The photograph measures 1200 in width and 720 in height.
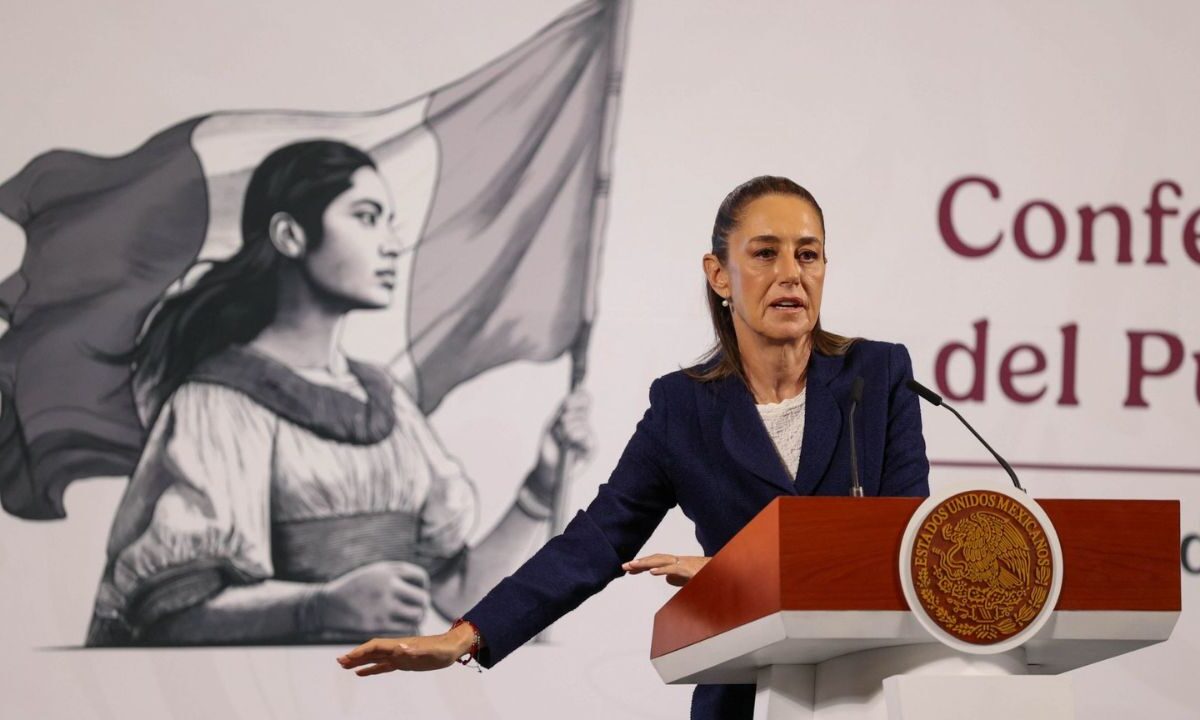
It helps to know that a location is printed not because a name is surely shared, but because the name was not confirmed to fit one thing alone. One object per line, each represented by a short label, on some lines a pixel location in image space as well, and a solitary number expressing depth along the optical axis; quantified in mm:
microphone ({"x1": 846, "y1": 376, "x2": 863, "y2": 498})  6841
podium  6606
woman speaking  7133
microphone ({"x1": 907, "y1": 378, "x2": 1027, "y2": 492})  6914
